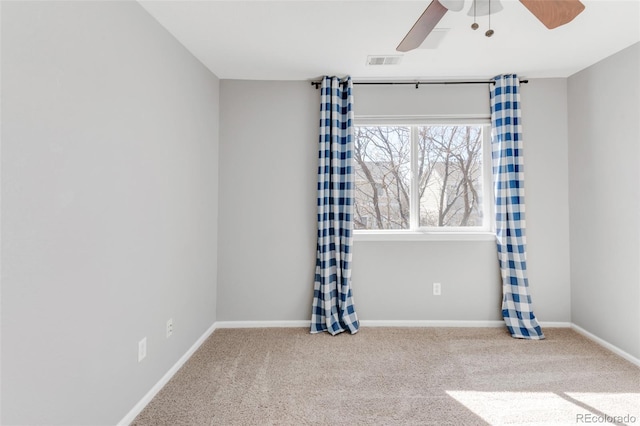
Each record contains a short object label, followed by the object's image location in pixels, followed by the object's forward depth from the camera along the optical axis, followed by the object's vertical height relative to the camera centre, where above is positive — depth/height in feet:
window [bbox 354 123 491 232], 10.04 +1.29
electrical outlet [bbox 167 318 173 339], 6.81 -2.46
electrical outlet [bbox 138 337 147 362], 5.81 -2.54
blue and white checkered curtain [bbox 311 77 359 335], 9.25 +0.10
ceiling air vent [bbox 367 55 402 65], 8.10 +4.25
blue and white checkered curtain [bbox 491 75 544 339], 9.12 +0.41
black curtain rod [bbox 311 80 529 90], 9.53 +4.22
